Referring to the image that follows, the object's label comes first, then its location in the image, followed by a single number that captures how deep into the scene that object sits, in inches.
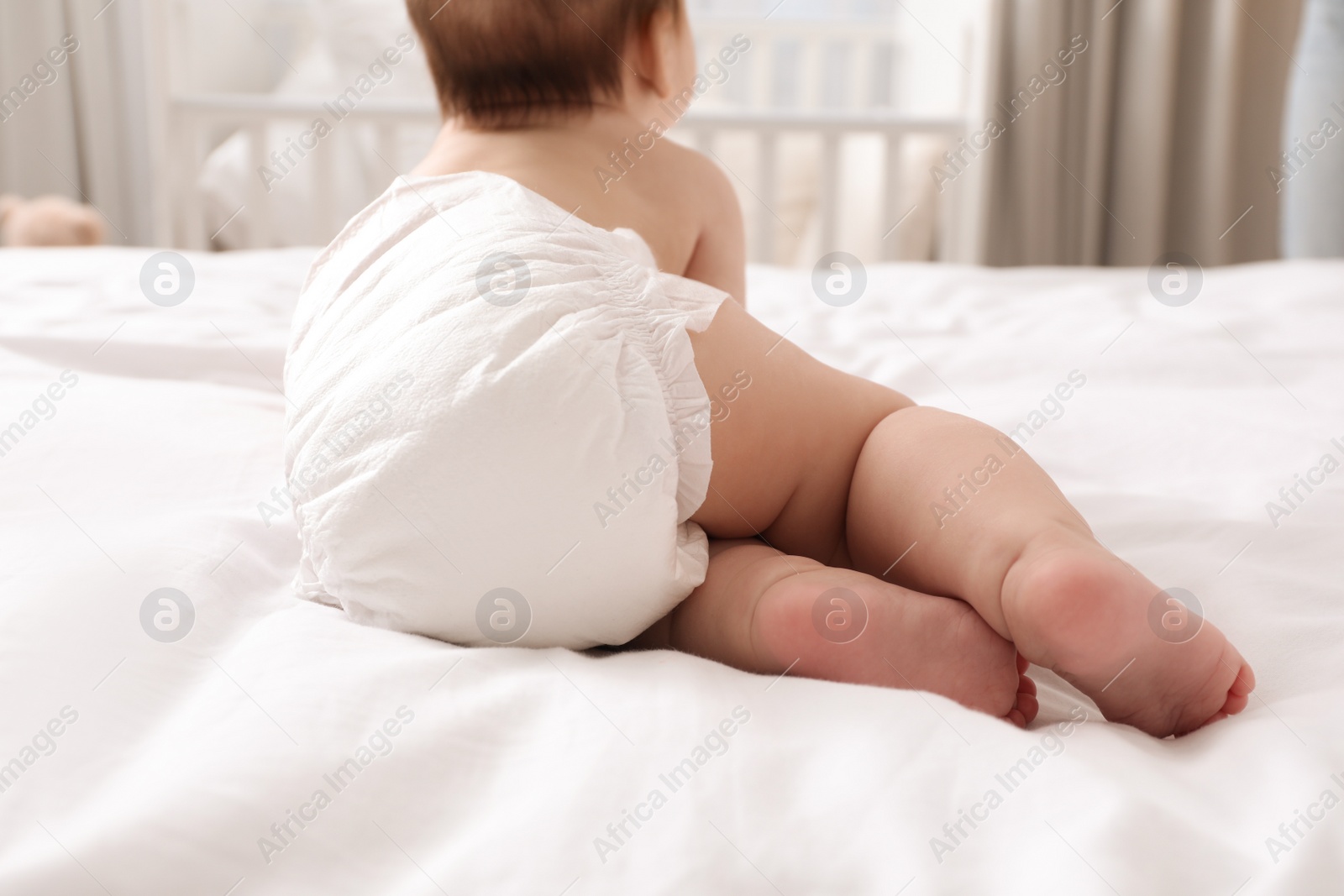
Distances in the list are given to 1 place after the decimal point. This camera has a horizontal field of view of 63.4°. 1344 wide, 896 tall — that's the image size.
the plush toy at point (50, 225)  89.0
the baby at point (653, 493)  19.8
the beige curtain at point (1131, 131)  97.5
